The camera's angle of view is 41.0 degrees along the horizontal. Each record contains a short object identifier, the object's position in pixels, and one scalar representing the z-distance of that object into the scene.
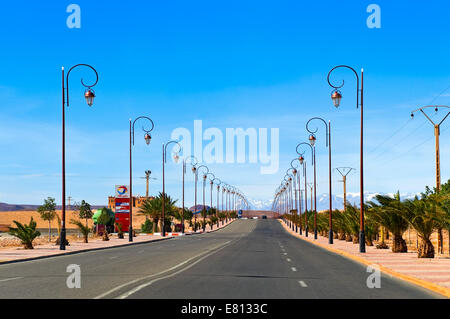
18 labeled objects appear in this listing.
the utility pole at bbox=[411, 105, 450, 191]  38.80
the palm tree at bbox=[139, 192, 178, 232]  78.31
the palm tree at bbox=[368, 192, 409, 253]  31.20
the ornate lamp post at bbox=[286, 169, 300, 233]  76.39
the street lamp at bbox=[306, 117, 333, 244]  45.41
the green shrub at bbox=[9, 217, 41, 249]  37.12
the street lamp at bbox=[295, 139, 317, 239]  55.59
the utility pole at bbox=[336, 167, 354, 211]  77.12
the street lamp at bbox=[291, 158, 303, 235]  76.29
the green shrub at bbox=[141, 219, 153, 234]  87.66
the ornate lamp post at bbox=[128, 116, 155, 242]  46.72
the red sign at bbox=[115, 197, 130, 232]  75.06
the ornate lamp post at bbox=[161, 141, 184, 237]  51.44
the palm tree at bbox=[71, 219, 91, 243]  46.11
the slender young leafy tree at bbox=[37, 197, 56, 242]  75.81
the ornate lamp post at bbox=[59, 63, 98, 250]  35.09
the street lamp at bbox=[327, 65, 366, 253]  32.62
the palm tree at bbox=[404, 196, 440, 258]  27.37
